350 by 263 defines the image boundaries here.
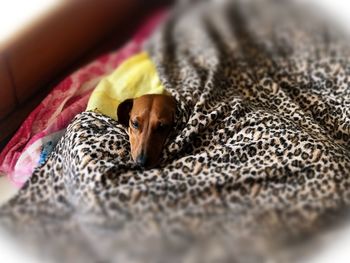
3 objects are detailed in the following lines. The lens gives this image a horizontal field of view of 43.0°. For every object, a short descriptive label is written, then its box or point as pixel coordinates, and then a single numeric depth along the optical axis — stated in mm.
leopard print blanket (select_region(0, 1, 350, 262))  1250
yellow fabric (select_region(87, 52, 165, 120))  1685
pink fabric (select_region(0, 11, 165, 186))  1562
